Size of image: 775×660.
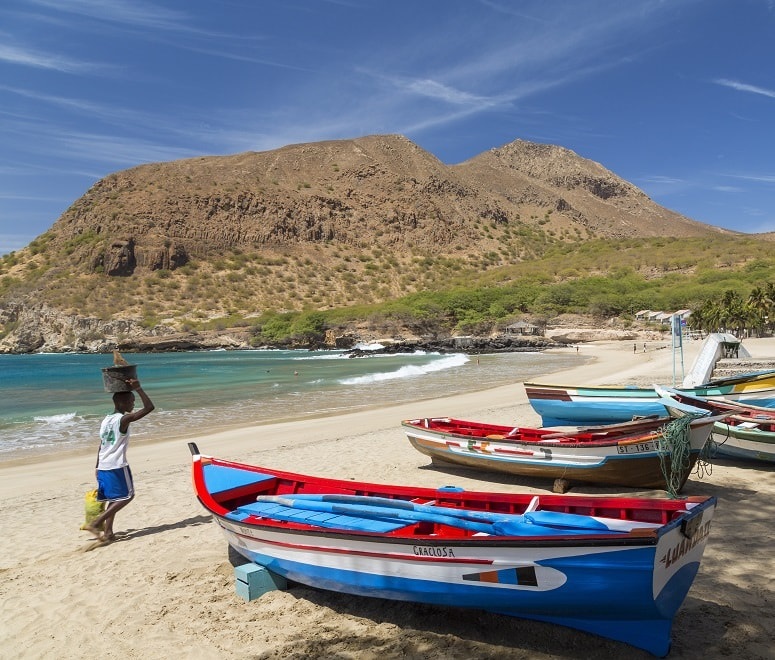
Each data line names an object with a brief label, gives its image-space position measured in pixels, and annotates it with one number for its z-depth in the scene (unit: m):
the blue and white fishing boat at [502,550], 3.77
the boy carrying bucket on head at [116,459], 6.58
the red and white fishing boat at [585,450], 7.63
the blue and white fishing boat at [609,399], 12.78
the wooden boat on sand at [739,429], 9.20
